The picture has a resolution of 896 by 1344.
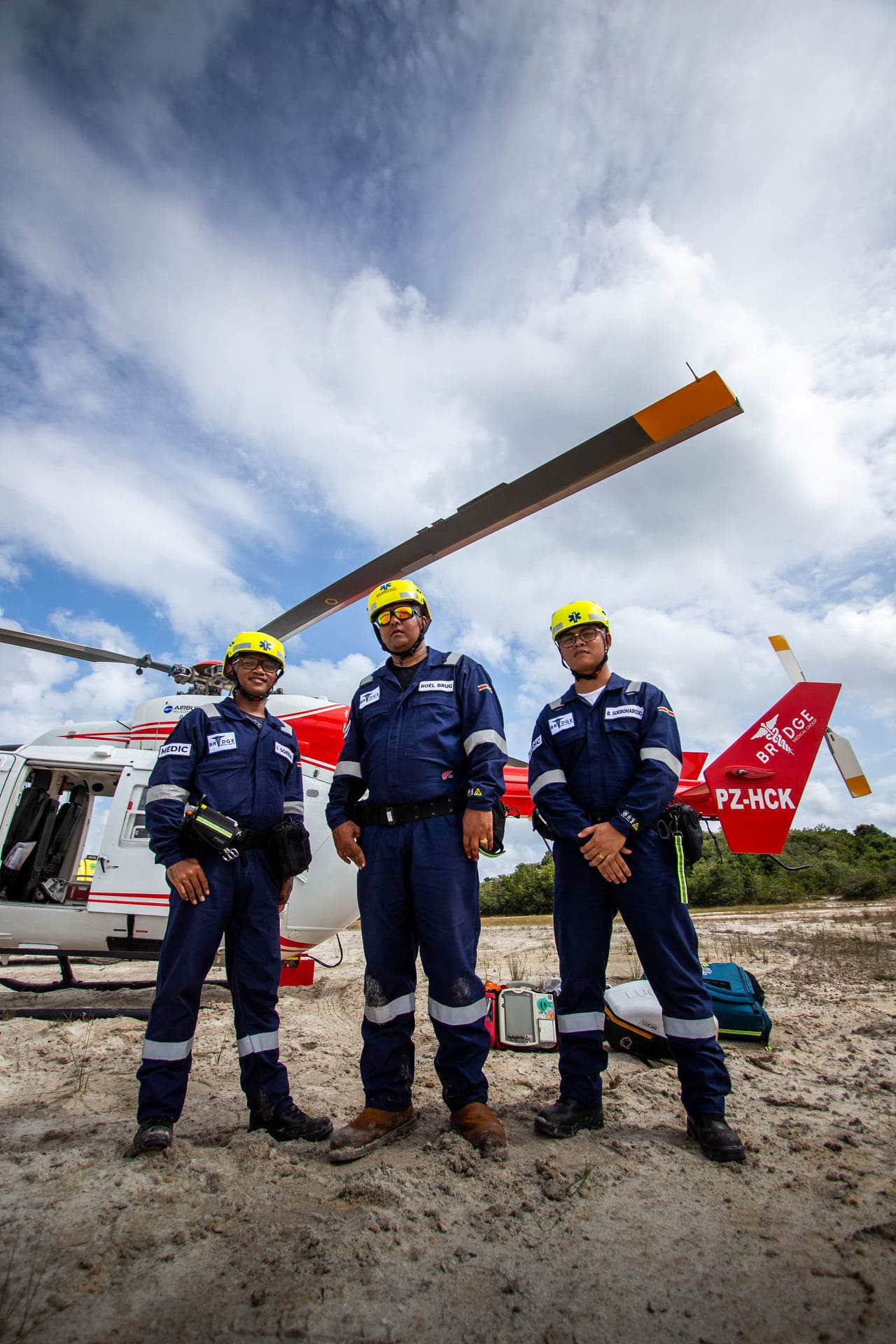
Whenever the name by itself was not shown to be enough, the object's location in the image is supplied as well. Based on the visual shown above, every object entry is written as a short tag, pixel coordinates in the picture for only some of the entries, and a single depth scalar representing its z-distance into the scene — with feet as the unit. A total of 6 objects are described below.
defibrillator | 12.67
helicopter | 12.32
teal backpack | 12.80
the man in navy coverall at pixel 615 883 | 8.59
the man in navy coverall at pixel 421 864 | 8.50
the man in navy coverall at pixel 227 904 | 8.64
